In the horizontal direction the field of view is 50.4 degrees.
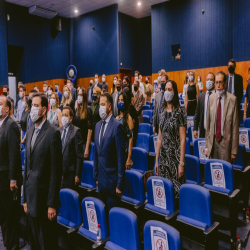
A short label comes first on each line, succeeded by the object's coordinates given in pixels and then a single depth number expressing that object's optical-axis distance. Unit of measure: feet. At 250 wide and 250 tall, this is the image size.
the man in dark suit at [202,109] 11.46
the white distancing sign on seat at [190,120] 16.21
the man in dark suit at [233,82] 14.53
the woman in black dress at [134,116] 10.25
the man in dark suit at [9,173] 7.88
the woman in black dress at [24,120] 15.15
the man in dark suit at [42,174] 6.45
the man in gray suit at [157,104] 12.93
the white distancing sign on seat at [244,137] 11.66
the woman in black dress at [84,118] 11.58
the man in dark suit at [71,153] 8.87
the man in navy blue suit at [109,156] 7.21
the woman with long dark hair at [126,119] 9.80
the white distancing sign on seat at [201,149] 10.84
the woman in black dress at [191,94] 15.72
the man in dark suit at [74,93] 22.40
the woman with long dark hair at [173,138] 7.98
